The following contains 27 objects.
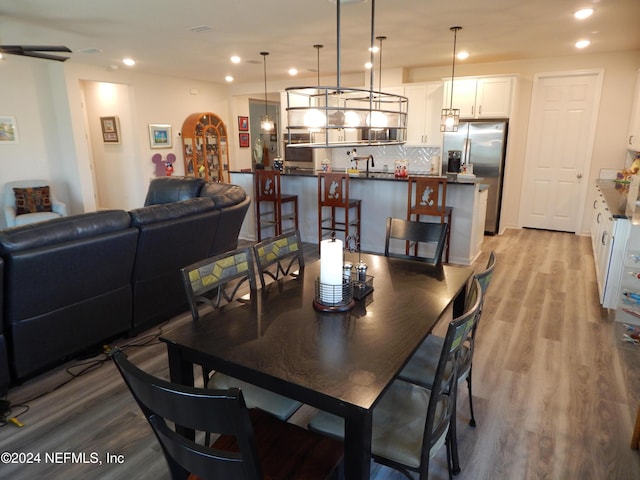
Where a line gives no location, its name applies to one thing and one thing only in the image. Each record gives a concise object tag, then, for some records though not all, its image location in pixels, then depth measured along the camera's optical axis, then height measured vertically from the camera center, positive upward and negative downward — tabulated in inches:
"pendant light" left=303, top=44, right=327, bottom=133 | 78.3 +5.4
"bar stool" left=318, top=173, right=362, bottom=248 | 191.0 -23.5
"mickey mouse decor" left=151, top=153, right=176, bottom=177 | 294.4 -11.4
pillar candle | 70.8 -20.9
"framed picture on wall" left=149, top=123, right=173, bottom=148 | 291.4 +8.8
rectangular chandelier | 75.8 +5.7
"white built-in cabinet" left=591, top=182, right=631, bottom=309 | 127.0 -35.3
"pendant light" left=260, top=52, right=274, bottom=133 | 271.9 +16.3
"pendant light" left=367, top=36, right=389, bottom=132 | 83.3 +5.7
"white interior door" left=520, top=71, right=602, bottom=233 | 228.1 -1.1
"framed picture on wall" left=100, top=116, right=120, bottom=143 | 291.4 +13.5
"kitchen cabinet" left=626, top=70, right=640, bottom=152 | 193.4 +10.3
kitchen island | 186.4 -28.8
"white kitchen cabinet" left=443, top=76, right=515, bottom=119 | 231.3 +29.1
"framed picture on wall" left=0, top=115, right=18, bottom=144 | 233.3 +10.6
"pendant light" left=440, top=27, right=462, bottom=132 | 188.8 +13.7
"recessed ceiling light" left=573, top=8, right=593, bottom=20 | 142.4 +46.6
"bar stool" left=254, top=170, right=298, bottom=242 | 209.3 -26.0
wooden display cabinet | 313.7 +0.7
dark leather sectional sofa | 88.6 -31.3
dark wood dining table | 49.5 -28.7
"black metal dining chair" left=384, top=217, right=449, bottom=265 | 107.8 -22.9
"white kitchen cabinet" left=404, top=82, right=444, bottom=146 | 253.9 +21.8
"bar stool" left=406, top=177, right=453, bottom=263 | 172.9 -22.0
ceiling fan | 141.1 +34.5
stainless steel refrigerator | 234.4 -2.6
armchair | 226.8 -31.2
